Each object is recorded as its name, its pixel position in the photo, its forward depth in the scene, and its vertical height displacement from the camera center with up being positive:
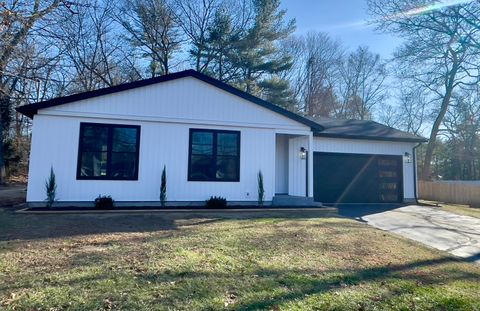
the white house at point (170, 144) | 9.82 +1.21
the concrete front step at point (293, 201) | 11.80 -0.66
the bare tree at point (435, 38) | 16.20 +8.11
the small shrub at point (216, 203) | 10.49 -0.70
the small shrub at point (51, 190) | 9.49 -0.36
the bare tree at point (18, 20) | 5.86 +3.28
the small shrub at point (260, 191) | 11.32 -0.30
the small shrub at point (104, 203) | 9.63 -0.71
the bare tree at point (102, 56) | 22.81 +9.00
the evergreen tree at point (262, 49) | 23.43 +9.75
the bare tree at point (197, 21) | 24.11 +12.09
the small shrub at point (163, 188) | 10.36 -0.25
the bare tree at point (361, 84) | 32.88 +10.27
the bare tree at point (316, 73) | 31.39 +10.88
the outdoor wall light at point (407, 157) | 15.39 +1.34
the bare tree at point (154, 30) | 22.72 +10.76
